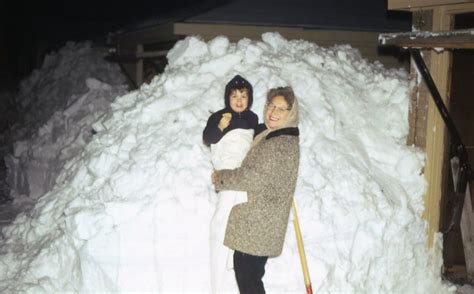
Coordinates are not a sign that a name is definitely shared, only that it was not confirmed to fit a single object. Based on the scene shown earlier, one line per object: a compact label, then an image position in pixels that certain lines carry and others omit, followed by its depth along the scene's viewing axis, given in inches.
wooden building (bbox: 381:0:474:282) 236.5
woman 159.5
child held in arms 171.6
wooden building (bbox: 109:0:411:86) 370.2
